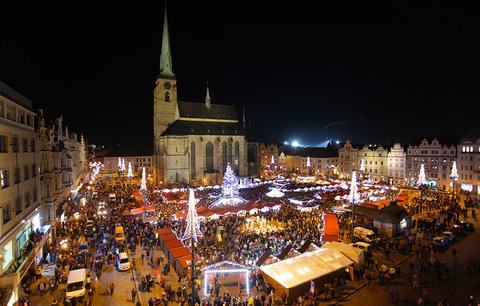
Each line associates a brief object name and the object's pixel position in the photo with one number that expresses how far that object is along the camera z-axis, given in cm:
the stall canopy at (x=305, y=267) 1558
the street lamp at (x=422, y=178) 3353
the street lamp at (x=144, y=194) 3001
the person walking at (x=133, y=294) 1559
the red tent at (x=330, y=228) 2278
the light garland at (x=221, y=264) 1682
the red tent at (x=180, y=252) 1923
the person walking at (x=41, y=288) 1641
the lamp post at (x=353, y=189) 2287
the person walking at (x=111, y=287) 1652
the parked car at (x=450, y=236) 2390
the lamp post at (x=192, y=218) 1399
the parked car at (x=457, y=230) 2597
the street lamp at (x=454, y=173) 3462
